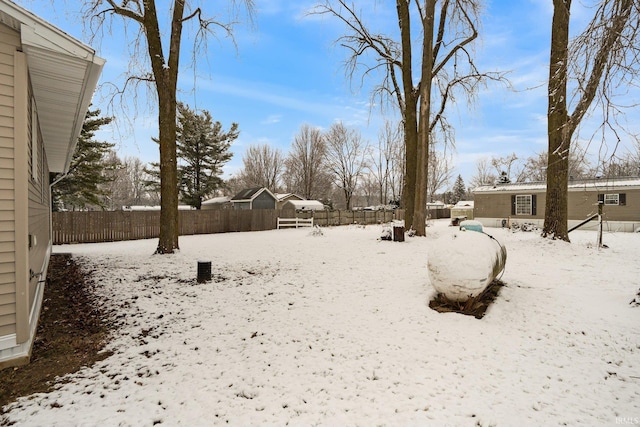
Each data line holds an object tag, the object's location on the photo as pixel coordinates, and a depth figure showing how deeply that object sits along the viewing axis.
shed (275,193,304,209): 31.75
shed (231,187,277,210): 27.03
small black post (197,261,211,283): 6.30
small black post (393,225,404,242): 11.11
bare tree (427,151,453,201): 43.41
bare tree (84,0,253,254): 8.80
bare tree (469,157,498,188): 51.02
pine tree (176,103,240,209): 23.61
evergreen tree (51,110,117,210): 15.69
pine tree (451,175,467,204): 52.79
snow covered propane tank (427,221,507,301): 4.35
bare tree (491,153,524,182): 44.71
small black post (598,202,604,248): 9.32
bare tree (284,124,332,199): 42.62
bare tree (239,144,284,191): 47.84
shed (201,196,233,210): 31.20
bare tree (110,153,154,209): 51.62
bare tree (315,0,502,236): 11.79
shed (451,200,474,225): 27.00
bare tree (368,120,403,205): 38.97
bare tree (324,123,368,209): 41.75
